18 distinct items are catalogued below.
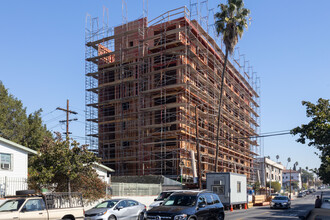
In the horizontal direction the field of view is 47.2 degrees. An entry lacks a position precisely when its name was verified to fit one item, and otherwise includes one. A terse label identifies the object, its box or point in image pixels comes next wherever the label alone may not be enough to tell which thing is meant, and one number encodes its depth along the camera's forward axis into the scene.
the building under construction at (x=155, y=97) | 47.81
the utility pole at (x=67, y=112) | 39.41
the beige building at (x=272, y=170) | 104.95
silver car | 18.55
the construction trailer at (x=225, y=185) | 31.41
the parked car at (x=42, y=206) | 14.41
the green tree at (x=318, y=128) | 27.42
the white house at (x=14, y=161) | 25.61
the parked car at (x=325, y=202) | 13.41
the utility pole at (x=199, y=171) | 35.66
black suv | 13.86
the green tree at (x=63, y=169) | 25.41
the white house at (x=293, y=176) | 189.50
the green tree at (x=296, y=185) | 167.45
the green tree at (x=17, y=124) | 45.12
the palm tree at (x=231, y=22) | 42.41
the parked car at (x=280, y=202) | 37.41
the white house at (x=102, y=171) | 37.43
